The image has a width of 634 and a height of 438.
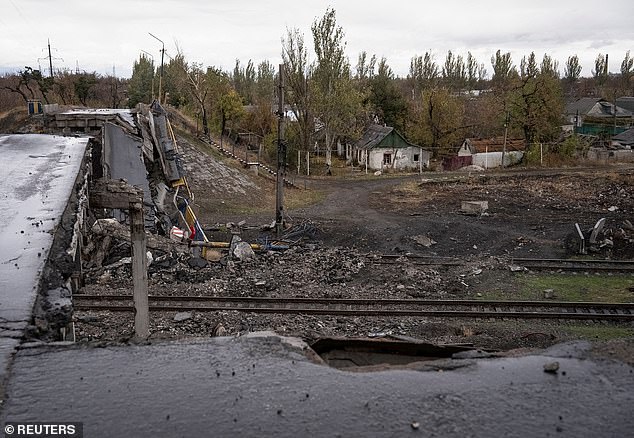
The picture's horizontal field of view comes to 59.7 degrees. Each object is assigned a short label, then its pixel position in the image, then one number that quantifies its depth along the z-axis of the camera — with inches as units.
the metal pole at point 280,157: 690.2
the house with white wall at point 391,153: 1569.9
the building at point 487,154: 1612.9
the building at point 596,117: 2119.8
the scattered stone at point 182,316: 398.6
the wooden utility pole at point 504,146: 1530.6
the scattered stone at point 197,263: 528.9
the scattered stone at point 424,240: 694.5
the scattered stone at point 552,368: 143.6
